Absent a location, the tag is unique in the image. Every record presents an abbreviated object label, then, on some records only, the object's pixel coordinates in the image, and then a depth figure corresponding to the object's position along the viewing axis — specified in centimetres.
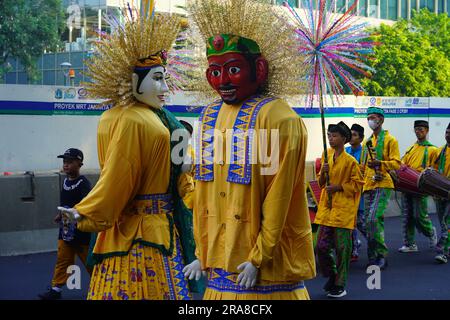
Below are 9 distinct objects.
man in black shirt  862
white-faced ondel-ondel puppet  606
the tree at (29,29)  2983
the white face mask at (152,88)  652
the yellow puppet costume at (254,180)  489
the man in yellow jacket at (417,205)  1250
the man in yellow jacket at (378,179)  1098
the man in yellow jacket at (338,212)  934
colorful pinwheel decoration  648
